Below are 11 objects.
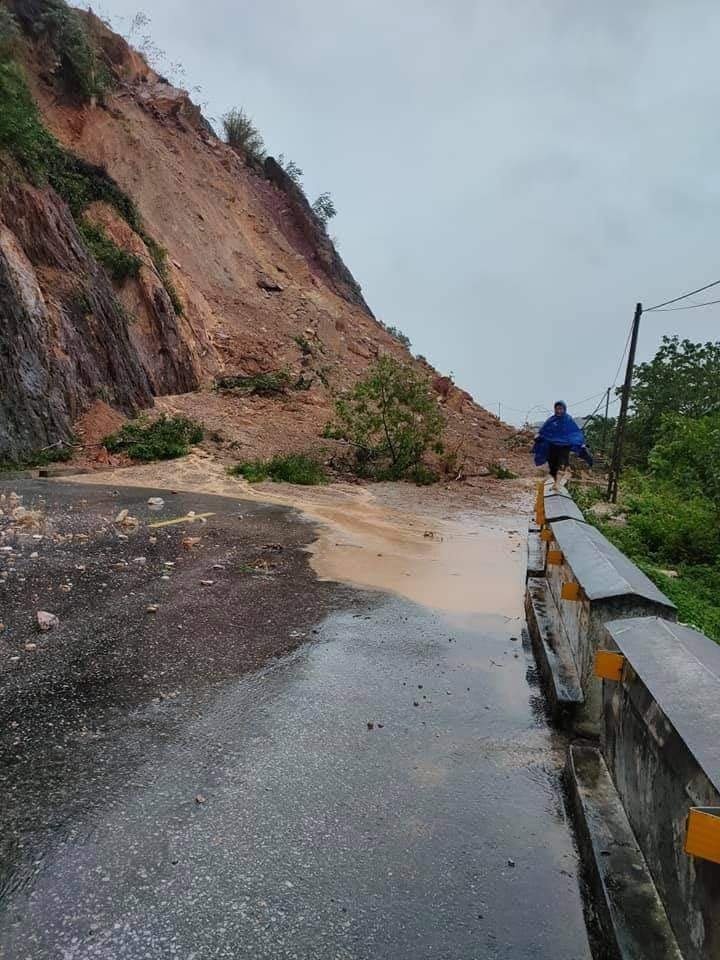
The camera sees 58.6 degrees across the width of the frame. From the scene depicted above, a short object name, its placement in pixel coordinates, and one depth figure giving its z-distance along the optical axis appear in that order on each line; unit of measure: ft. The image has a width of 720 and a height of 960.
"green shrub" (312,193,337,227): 115.03
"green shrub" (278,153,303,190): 107.55
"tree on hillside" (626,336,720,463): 70.08
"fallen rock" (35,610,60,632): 15.02
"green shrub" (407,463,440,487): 49.41
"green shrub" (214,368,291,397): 65.67
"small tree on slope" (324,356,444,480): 51.13
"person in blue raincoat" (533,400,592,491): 34.40
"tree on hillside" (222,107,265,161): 106.22
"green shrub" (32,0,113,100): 69.92
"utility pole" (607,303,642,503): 47.50
